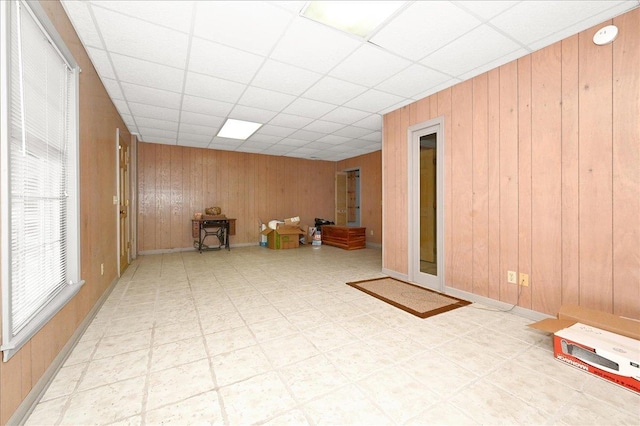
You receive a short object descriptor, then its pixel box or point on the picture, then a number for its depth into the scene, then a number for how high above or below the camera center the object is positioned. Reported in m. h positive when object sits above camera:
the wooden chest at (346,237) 6.86 -0.67
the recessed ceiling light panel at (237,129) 4.79 +1.66
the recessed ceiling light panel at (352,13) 1.98 +1.58
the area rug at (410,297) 2.77 -1.02
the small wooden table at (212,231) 6.32 -0.46
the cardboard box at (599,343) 1.55 -0.86
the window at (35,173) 1.22 +0.25
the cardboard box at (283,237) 6.84 -0.64
